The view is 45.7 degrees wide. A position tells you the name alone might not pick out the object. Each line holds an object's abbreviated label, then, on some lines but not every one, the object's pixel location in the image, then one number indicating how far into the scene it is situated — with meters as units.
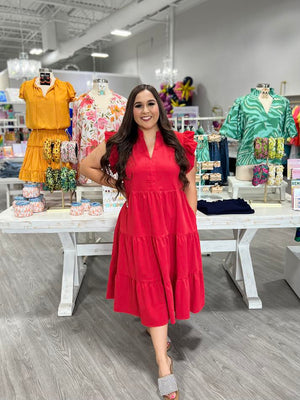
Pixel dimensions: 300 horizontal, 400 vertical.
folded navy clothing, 2.45
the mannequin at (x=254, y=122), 2.85
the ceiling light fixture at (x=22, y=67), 8.05
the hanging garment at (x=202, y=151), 2.79
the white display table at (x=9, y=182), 5.26
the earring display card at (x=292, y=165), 2.61
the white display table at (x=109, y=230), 2.35
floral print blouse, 2.78
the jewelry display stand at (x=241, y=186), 2.79
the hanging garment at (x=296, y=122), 5.43
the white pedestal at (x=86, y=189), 2.67
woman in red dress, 1.74
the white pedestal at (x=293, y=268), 2.81
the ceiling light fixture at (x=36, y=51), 11.34
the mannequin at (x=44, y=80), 3.07
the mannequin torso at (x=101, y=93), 2.81
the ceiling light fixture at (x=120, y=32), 9.06
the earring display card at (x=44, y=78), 3.07
